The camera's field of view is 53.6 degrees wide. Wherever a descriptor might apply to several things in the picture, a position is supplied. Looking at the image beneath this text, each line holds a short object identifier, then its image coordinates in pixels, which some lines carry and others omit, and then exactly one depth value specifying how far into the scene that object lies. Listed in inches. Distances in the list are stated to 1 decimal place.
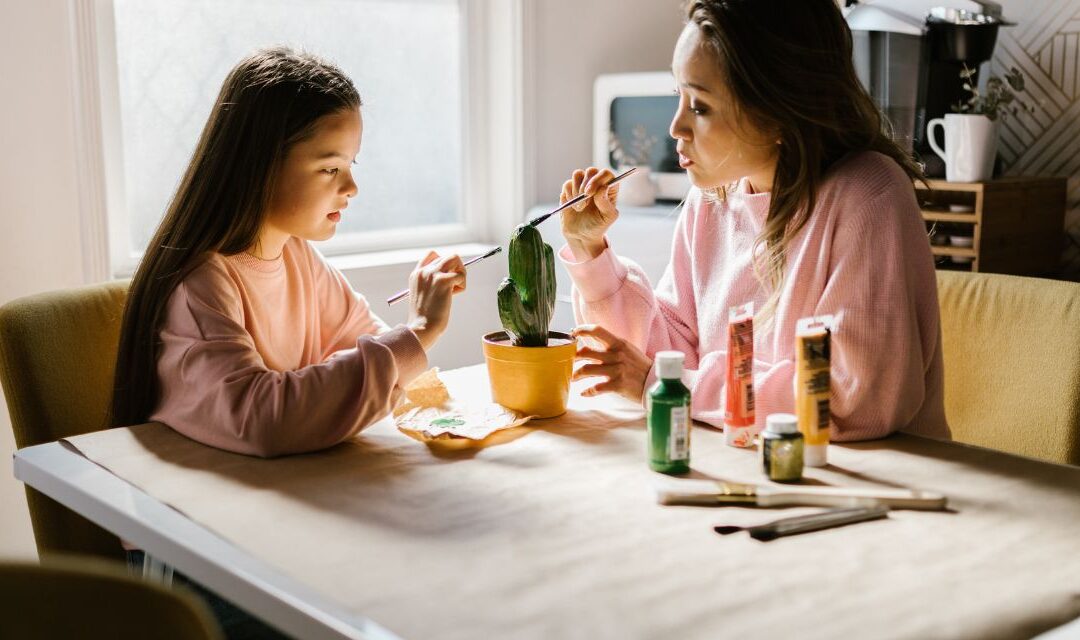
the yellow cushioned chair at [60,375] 55.2
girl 46.8
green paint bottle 42.9
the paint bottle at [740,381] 46.0
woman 47.6
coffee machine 89.7
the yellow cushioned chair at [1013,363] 56.0
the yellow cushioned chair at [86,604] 20.6
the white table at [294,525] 31.5
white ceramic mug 87.4
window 92.0
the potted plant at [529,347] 51.9
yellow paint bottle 44.3
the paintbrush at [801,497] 39.5
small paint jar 42.2
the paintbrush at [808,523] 36.8
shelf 86.5
